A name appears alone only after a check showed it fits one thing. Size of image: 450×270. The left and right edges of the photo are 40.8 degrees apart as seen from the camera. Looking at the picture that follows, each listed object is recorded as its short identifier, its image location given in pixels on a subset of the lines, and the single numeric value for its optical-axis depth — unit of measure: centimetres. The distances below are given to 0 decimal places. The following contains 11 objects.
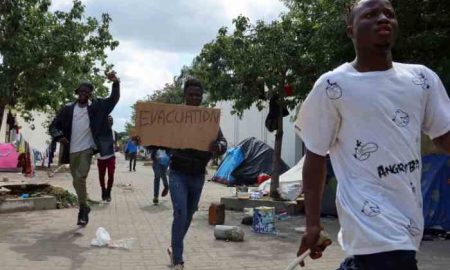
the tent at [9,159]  2472
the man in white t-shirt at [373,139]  256
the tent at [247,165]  2081
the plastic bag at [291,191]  1205
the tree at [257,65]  1167
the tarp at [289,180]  1268
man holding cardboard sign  564
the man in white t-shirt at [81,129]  831
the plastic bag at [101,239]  734
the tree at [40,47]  1045
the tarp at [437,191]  916
